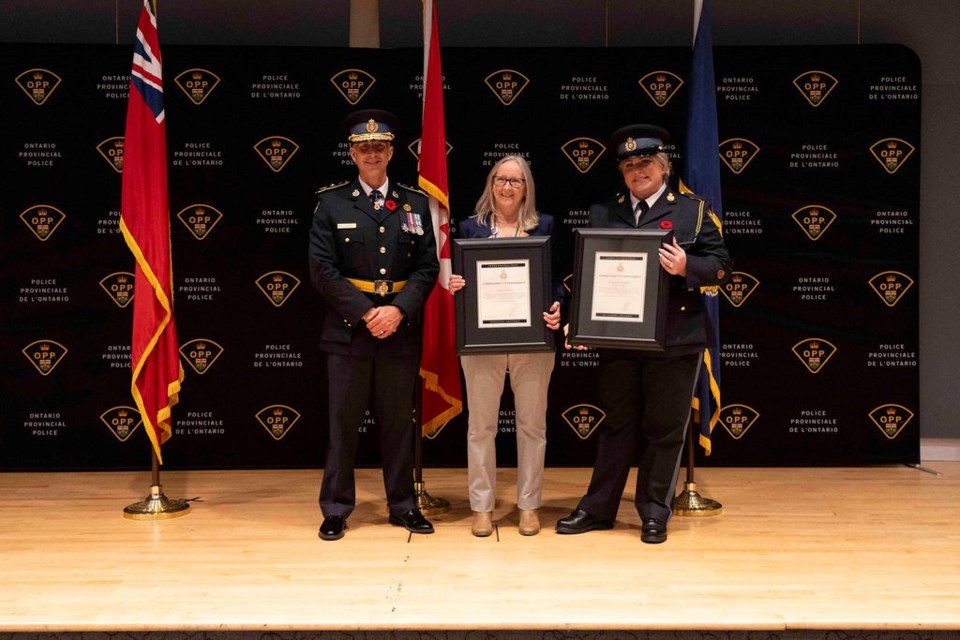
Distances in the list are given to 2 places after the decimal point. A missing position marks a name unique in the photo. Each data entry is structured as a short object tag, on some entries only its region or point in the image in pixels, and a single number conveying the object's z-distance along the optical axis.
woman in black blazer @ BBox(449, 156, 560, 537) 3.74
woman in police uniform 3.62
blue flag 4.18
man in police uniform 3.76
